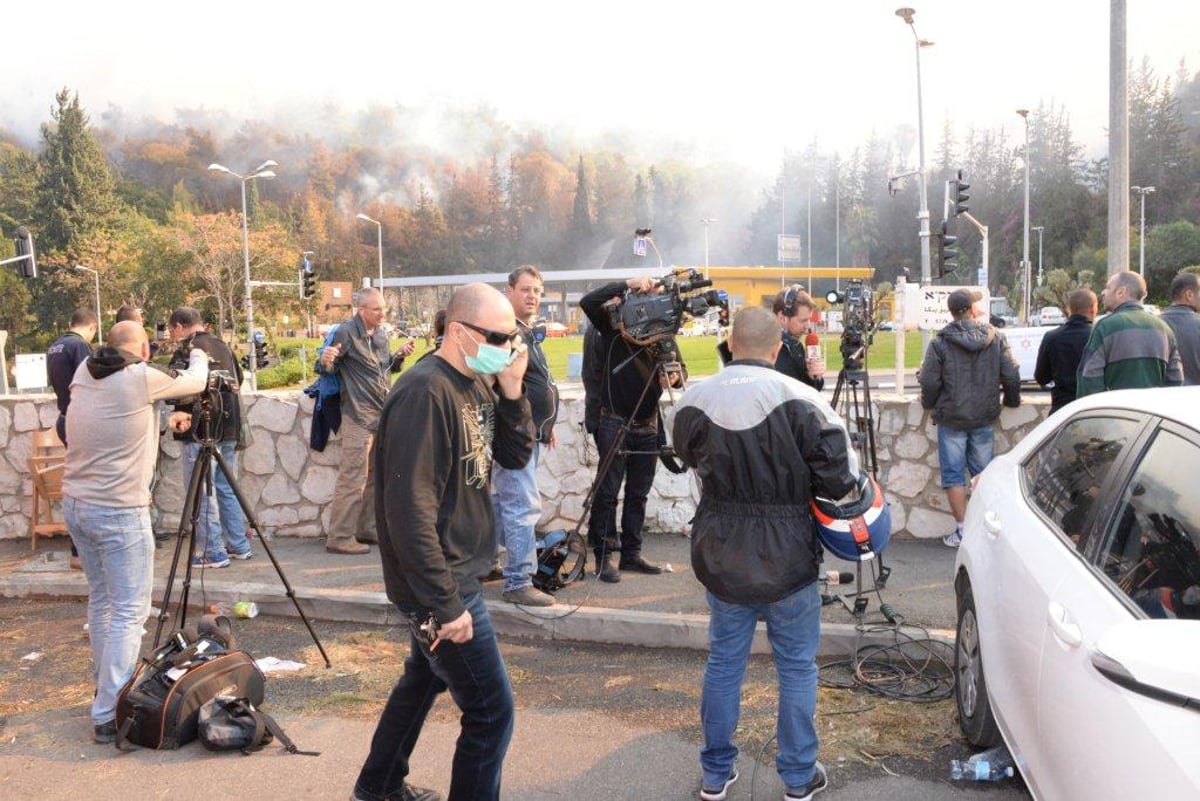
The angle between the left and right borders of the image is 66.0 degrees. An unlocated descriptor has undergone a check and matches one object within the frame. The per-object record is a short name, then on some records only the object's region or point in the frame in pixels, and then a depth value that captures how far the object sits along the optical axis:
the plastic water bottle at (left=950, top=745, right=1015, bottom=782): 3.61
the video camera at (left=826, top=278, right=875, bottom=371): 6.05
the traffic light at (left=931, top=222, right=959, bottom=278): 17.41
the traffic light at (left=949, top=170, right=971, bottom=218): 20.50
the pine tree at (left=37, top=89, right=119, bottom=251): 82.12
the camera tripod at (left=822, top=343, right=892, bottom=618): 5.44
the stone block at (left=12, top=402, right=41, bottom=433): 7.89
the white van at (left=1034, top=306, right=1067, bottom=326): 43.63
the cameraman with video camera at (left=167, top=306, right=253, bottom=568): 6.37
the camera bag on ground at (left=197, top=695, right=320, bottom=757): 4.08
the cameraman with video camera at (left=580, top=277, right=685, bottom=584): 5.78
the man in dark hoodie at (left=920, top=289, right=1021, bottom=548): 6.62
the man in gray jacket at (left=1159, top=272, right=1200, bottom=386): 6.20
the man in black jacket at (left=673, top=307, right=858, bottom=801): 3.24
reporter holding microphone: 6.14
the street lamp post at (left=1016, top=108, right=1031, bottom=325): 48.88
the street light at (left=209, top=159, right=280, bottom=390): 35.84
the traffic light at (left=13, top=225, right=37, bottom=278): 25.88
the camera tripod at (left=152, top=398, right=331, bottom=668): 4.91
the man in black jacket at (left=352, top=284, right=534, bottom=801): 2.82
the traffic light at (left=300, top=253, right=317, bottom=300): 38.50
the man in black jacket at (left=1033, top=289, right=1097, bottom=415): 6.82
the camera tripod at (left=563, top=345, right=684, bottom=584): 5.78
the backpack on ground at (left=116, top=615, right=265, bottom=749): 4.12
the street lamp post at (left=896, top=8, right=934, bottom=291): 25.47
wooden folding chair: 7.56
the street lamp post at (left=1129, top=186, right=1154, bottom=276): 55.05
